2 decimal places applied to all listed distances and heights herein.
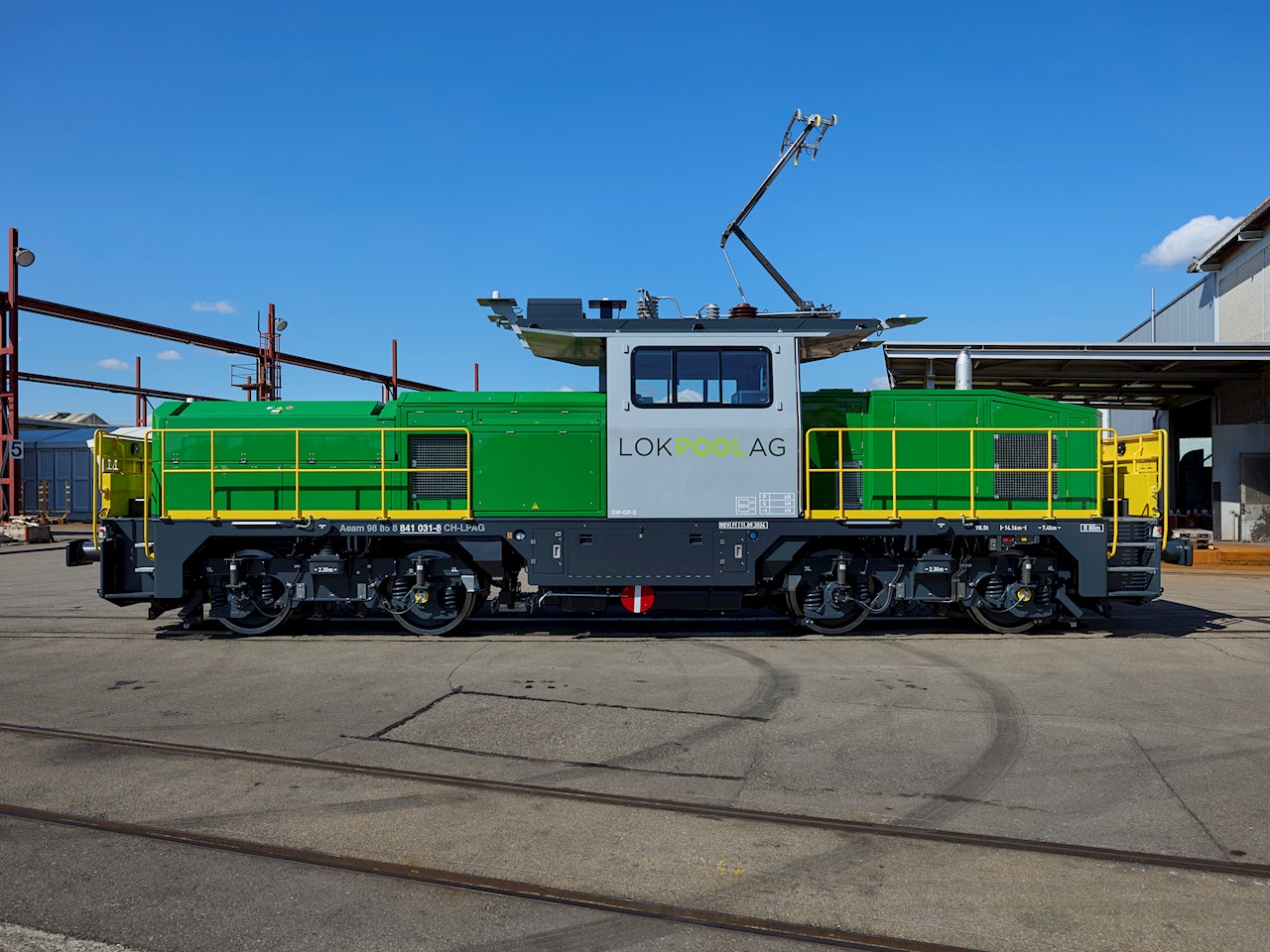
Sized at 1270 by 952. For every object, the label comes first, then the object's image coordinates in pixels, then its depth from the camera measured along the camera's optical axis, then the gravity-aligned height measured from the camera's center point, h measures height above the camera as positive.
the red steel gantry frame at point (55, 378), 24.44 +4.80
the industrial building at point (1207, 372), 20.16 +2.97
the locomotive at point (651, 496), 9.28 -0.16
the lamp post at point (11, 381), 24.14 +3.00
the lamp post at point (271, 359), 33.34 +4.93
